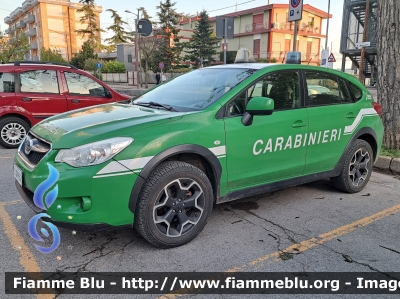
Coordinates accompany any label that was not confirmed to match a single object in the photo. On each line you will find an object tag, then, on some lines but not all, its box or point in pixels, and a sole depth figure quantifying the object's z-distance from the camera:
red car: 6.73
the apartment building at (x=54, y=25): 60.38
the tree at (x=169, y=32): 40.75
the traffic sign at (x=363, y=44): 16.41
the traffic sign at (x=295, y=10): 7.10
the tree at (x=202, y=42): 40.69
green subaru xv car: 2.61
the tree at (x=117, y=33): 57.81
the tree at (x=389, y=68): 5.62
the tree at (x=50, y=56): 46.81
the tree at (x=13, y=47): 23.69
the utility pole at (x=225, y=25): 9.82
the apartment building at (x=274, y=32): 42.19
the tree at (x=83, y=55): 48.47
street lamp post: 30.66
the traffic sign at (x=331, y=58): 19.91
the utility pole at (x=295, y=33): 7.10
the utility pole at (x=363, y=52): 19.85
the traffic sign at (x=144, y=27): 18.91
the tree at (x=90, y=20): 57.06
